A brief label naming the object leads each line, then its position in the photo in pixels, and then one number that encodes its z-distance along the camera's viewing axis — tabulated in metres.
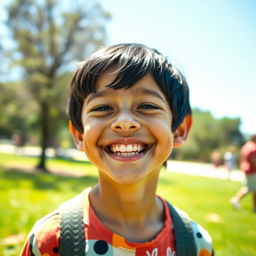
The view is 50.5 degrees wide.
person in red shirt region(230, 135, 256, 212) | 5.99
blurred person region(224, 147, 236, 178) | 14.31
